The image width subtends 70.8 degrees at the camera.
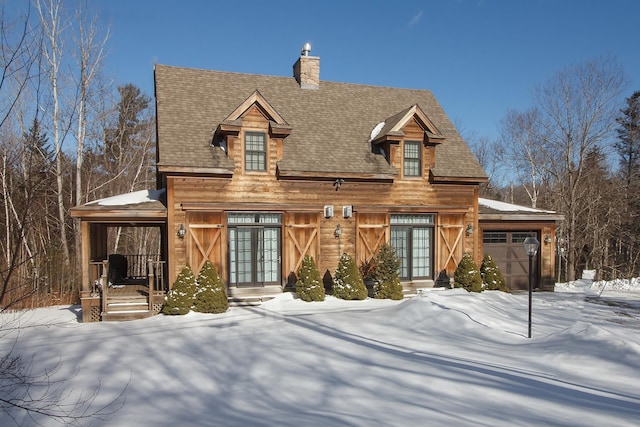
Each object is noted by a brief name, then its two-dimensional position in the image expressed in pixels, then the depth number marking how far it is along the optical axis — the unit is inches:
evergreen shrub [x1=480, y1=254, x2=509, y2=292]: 598.9
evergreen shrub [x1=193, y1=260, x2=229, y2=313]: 478.9
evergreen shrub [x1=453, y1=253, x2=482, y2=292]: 580.4
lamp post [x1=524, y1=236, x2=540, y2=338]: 380.3
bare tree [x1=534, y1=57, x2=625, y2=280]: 919.7
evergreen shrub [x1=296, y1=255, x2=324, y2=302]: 526.6
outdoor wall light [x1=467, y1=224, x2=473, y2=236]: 622.2
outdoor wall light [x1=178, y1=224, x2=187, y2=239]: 515.5
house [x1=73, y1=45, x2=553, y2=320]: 523.8
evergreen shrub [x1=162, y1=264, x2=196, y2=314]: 472.7
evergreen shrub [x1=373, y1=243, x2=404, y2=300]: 549.0
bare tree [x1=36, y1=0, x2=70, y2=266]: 697.0
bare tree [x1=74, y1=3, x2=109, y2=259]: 749.3
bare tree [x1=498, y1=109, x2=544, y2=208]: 1101.1
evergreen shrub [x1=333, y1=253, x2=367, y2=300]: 538.6
